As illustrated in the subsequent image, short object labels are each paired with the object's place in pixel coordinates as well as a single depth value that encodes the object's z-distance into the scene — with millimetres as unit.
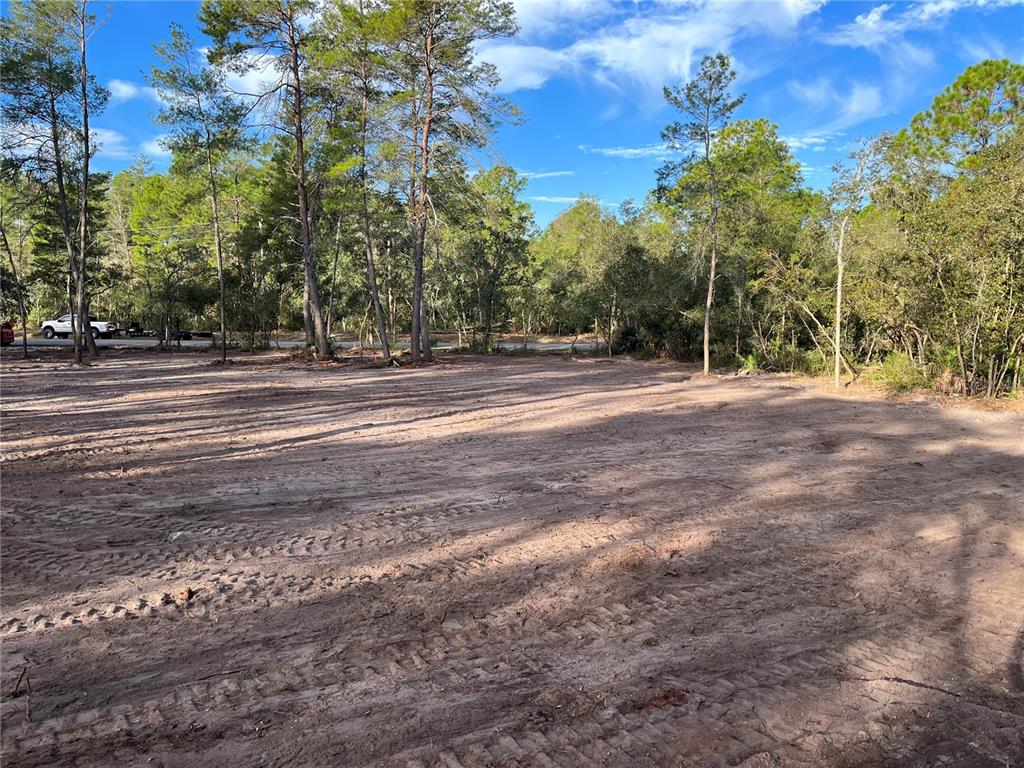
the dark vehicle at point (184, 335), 37900
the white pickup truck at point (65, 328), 35219
